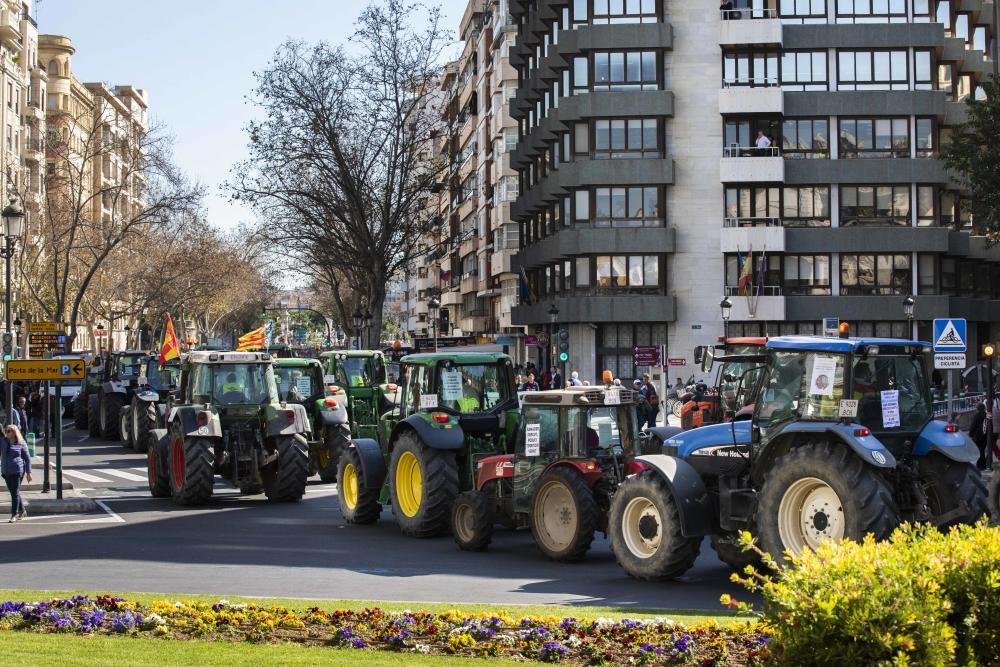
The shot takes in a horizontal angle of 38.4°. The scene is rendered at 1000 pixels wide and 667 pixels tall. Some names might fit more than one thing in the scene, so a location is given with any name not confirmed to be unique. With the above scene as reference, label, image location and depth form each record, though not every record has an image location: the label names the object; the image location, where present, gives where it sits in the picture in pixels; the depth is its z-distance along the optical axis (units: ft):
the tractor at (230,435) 79.56
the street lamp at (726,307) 165.99
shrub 22.21
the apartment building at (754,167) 198.80
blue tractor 44.62
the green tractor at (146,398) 122.11
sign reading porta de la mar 82.74
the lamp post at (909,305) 143.74
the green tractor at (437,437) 64.39
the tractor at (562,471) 56.03
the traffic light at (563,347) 159.33
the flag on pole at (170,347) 131.85
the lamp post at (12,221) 97.35
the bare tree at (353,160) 193.36
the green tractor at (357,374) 113.09
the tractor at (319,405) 95.20
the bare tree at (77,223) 188.14
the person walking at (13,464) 75.00
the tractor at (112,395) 142.61
